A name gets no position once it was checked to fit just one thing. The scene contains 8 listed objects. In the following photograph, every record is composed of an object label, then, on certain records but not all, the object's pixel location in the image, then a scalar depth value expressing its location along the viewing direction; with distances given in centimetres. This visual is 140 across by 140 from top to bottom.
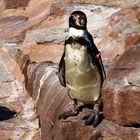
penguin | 1120
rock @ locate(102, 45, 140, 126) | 1042
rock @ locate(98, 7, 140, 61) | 1664
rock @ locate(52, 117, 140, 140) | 1059
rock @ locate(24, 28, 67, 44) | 1967
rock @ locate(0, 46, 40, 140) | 1573
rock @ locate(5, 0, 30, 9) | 2664
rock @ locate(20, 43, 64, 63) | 1885
